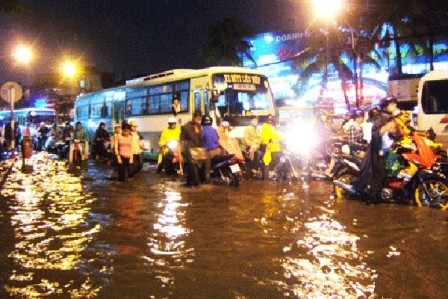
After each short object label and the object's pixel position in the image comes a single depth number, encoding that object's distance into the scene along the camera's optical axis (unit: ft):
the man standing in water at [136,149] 47.26
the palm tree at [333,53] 114.32
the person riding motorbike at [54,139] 94.41
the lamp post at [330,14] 74.46
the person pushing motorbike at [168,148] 49.42
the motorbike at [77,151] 72.23
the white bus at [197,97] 54.49
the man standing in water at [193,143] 40.19
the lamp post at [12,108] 55.88
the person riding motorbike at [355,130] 37.47
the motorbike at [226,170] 40.60
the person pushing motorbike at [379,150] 29.19
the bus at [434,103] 52.93
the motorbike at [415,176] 29.04
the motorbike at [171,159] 49.57
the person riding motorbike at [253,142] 46.01
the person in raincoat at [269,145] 44.11
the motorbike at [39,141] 111.96
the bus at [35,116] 128.67
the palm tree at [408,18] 107.04
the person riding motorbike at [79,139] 72.18
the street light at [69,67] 149.79
